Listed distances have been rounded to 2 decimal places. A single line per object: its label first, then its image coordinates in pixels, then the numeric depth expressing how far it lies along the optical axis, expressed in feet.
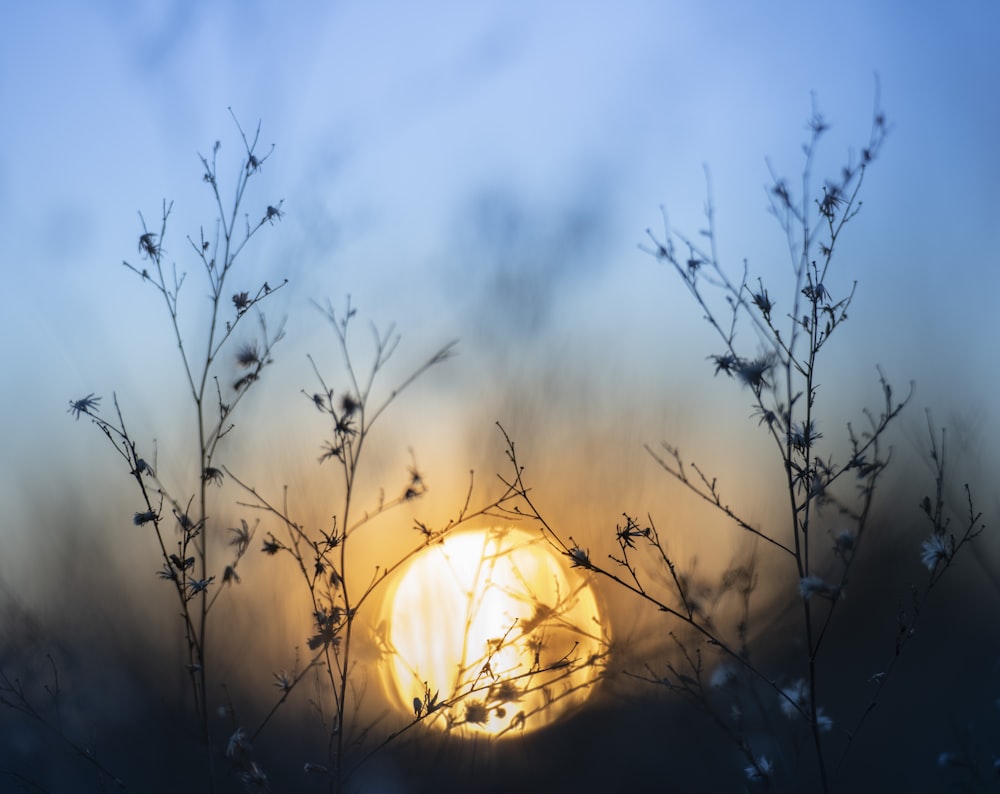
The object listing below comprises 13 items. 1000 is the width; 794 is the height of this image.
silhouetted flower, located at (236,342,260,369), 13.89
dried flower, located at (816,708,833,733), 13.55
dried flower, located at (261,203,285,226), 13.79
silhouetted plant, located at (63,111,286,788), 11.99
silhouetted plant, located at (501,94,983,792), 11.07
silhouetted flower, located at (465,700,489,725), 13.42
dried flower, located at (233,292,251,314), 13.33
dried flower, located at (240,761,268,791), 12.09
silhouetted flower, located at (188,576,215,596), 12.15
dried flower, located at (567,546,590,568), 10.82
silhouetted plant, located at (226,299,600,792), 12.44
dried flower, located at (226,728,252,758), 12.01
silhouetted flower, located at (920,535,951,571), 11.42
